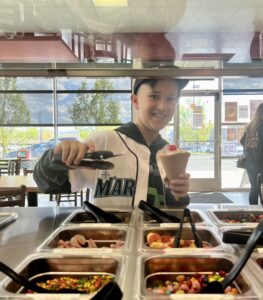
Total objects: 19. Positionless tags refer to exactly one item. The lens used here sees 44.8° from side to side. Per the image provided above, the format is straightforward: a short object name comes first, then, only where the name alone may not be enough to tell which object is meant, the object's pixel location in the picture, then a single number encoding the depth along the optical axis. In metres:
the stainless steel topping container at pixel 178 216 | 1.38
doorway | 3.50
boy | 1.79
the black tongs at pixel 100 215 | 1.41
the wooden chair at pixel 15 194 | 2.27
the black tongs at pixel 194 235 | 1.09
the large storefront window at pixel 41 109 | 4.96
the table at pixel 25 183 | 3.72
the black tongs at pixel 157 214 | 1.38
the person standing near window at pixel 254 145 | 3.16
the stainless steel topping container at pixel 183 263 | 0.96
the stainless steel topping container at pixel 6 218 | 1.41
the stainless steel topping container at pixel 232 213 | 1.54
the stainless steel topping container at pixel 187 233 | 1.17
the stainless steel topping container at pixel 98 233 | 1.26
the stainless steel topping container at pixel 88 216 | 1.47
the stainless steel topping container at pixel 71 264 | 0.95
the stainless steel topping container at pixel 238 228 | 1.04
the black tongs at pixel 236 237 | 1.02
